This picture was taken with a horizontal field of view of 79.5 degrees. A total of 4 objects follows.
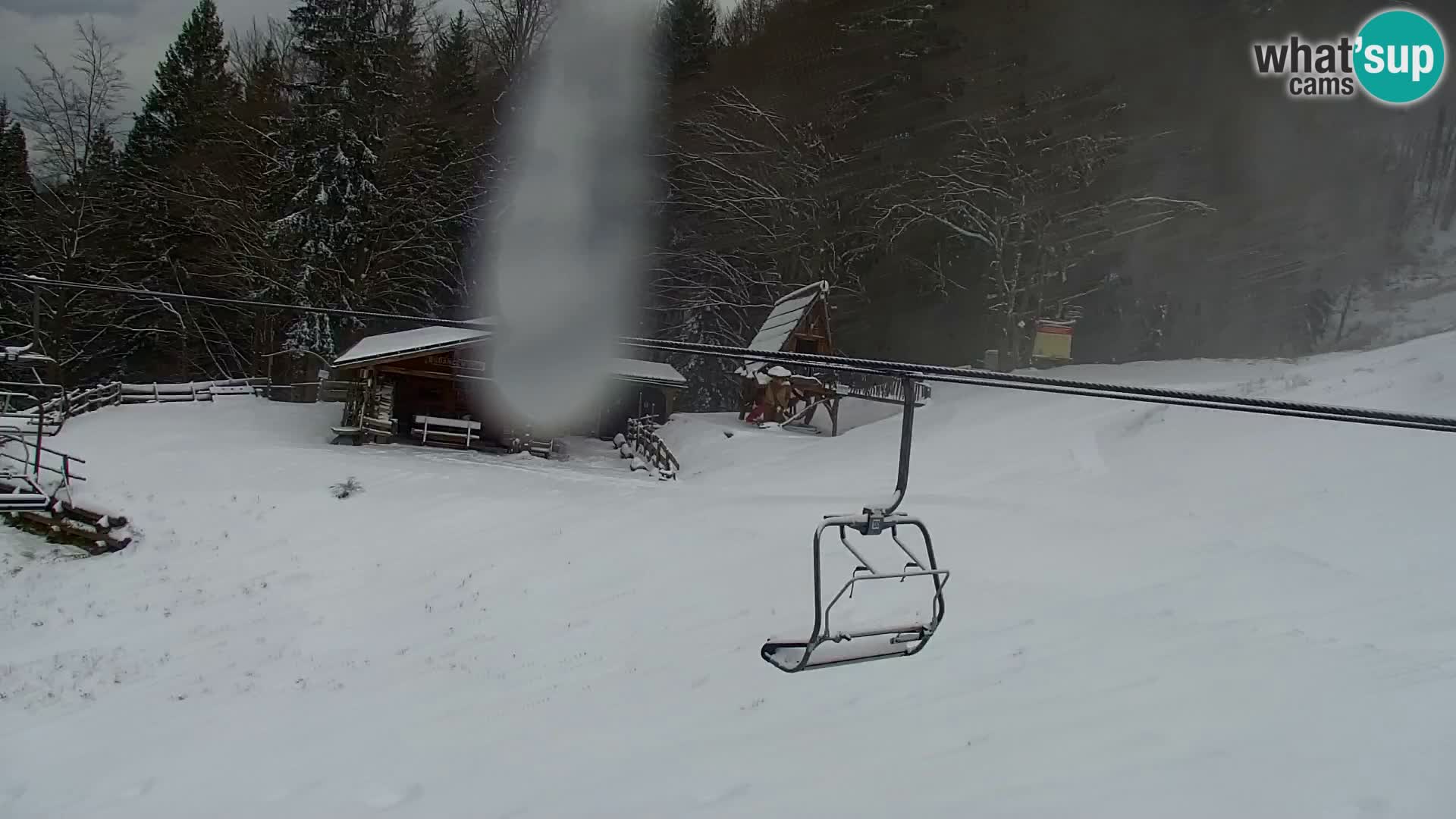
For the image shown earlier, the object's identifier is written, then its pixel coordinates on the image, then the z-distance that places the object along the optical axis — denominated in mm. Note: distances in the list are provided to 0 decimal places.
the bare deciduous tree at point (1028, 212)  24906
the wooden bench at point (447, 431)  24109
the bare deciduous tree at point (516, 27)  31188
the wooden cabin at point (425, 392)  23406
